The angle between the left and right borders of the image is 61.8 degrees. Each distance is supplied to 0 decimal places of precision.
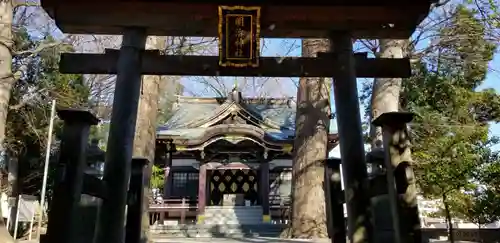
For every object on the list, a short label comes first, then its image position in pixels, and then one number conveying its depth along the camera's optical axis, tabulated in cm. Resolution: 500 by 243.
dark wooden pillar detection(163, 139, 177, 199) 1820
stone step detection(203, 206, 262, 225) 1677
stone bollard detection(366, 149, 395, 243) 401
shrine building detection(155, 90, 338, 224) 1700
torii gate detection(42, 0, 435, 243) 432
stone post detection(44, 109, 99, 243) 344
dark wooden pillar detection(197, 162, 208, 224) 1681
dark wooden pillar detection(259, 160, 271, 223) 1689
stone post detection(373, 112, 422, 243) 363
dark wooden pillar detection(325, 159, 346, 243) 455
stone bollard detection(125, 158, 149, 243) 459
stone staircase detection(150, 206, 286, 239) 1483
